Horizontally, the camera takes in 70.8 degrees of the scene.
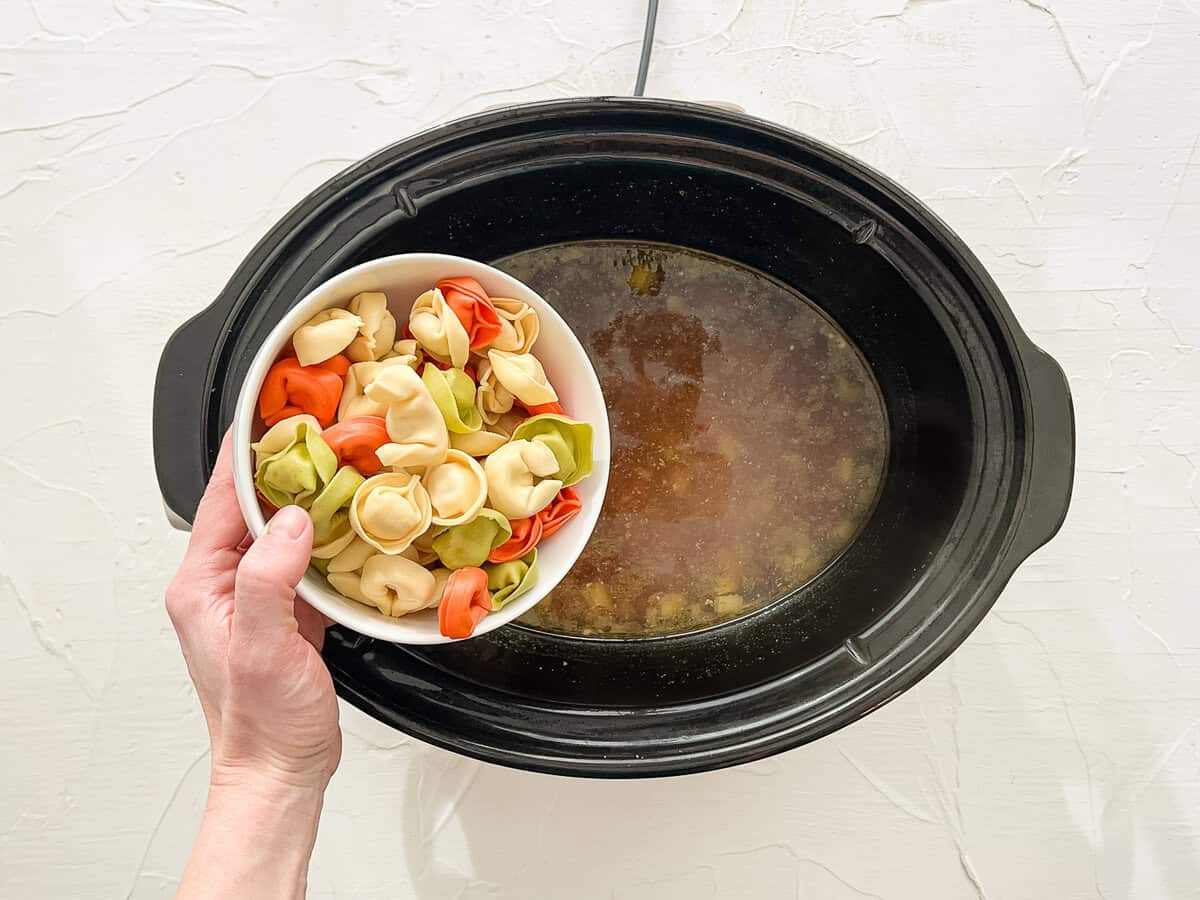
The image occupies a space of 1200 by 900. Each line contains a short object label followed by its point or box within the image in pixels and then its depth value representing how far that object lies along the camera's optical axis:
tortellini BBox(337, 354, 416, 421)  0.52
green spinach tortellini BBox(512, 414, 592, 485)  0.54
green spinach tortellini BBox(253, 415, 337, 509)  0.49
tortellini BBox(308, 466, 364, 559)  0.50
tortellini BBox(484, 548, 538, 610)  0.53
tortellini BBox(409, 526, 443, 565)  0.54
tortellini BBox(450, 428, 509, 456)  0.55
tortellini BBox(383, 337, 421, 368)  0.55
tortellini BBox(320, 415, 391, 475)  0.51
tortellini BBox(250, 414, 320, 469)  0.50
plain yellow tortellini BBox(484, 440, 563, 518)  0.53
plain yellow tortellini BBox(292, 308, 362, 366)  0.51
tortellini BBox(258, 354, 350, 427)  0.52
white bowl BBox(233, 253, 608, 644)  0.50
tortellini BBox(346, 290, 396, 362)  0.54
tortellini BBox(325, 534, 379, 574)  0.53
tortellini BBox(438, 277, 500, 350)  0.54
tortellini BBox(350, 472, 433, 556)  0.49
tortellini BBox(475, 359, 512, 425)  0.57
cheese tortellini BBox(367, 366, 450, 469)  0.51
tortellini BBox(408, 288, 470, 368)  0.53
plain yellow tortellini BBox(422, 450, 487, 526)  0.51
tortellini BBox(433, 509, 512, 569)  0.53
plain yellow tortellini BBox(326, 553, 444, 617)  0.52
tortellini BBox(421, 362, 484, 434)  0.53
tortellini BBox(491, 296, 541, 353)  0.56
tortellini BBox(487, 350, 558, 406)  0.55
